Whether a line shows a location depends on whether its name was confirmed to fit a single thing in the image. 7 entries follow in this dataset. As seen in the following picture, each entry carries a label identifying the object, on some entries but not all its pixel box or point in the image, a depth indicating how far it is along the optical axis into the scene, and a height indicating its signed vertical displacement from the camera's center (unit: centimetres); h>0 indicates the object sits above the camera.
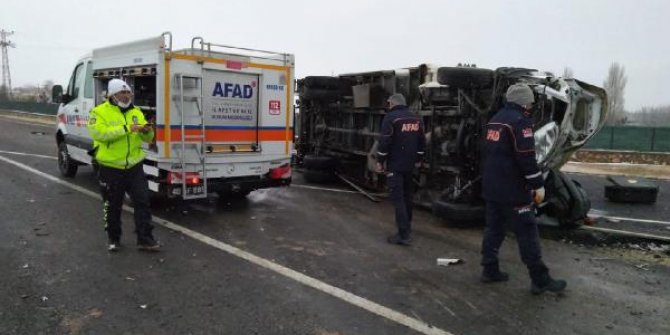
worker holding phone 553 -60
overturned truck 705 -10
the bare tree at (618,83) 6122 +459
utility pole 5869 +341
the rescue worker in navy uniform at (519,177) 468 -55
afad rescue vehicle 708 -5
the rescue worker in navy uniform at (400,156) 650 -54
